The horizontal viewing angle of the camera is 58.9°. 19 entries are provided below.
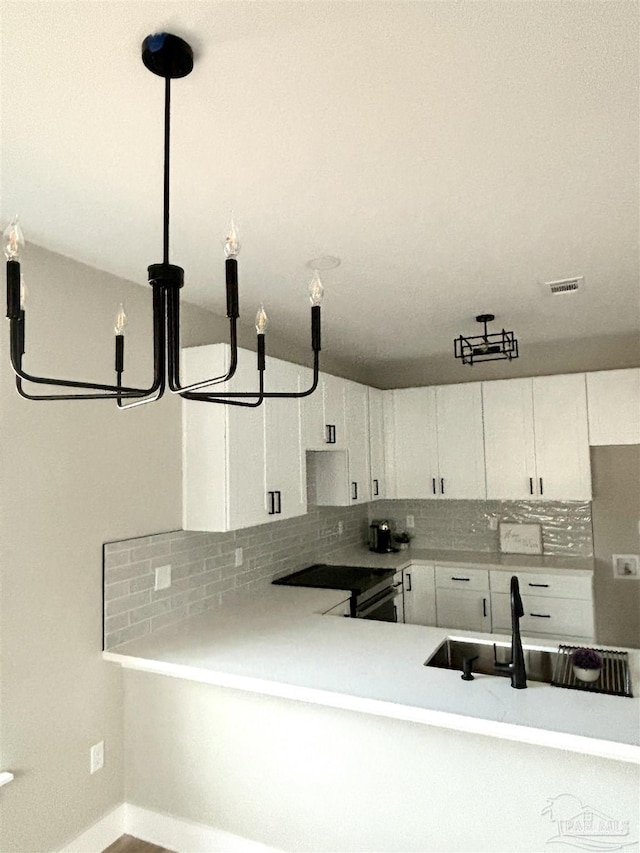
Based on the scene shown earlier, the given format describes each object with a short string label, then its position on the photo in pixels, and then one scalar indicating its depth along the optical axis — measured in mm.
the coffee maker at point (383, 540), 4879
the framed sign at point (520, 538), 4559
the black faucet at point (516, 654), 2045
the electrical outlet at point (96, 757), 2467
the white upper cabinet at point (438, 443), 4613
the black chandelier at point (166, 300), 1099
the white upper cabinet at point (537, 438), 4238
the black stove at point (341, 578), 3633
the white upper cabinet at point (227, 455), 2945
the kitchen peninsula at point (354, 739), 1865
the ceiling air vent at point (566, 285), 2885
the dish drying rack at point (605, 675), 2081
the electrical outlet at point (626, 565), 4189
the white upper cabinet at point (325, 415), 3693
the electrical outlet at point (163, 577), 2828
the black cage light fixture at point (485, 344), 3509
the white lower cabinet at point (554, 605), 4004
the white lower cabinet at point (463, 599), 4316
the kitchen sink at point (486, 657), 2410
